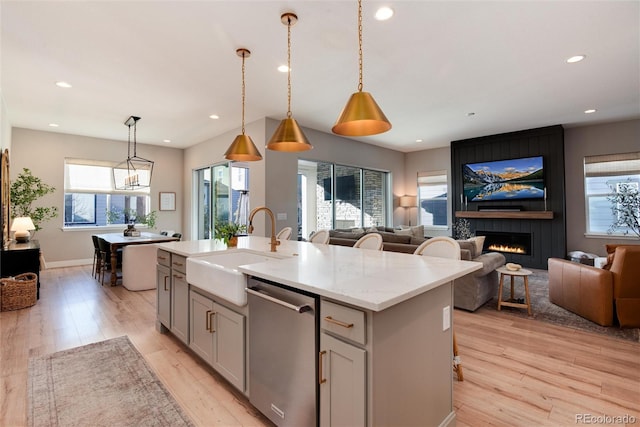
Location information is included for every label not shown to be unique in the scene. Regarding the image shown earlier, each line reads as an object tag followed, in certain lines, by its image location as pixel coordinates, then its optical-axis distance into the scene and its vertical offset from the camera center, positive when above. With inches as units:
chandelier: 230.2 +47.3
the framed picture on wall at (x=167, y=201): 310.7 +20.5
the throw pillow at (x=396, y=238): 166.6 -10.8
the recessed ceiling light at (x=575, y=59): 131.1 +69.2
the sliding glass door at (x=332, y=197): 264.2 +20.8
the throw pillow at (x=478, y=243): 151.1 -12.5
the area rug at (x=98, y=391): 73.4 -46.7
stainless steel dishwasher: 57.3 -27.6
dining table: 192.2 -12.6
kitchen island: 49.2 -21.6
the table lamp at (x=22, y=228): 178.7 -3.3
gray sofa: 143.7 -28.0
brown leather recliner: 121.7 -30.5
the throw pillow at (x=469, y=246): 145.7 -13.8
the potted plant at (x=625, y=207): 219.1 +7.0
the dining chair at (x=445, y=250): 88.1 -10.2
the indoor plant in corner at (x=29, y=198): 213.3 +17.1
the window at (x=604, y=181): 230.2 +27.3
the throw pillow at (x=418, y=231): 267.2 -11.1
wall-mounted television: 256.1 +34.1
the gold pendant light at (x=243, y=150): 116.6 +26.9
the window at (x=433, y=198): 332.5 +22.3
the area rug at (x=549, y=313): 121.5 -44.9
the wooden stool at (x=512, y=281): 139.2 -32.4
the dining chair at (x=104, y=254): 202.8 -22.6
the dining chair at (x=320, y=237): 141.1 -8.4
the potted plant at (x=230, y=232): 115.4 -4.5
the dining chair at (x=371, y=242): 122.9 -9.7
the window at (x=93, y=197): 264.5 +22.9
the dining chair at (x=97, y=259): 216.4 -27.0
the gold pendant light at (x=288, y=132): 99.1 +28.7
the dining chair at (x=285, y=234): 157.9 -7.5
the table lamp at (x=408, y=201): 347.6 +20.0
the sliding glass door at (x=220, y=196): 250.7 +22.2
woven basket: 147.9 -34.9
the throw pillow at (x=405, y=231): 251.1 -10.5
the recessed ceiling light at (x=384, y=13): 97.5 +67.3
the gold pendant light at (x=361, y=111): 72.2 +25.9
